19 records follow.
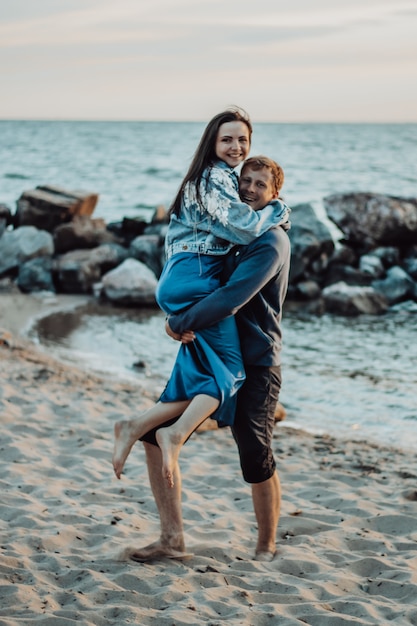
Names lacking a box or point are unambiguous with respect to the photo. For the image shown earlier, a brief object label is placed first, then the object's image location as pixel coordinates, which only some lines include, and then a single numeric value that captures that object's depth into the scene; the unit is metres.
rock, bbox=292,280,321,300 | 14.44
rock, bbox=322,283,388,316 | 13.43
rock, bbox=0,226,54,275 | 15.07
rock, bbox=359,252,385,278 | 15.77
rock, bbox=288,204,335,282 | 15.19
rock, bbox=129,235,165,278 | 15.54
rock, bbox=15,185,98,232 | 16.59
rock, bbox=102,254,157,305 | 13.58
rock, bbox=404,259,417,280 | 15.86
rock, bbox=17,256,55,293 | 14.40
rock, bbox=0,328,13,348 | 9.91
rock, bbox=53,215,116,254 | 15.77
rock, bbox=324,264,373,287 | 15.48
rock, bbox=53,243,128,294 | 14.43
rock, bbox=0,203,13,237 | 17.00
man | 3.95
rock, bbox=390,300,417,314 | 13.81
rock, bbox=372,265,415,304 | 14.46
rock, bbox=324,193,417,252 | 17.20
